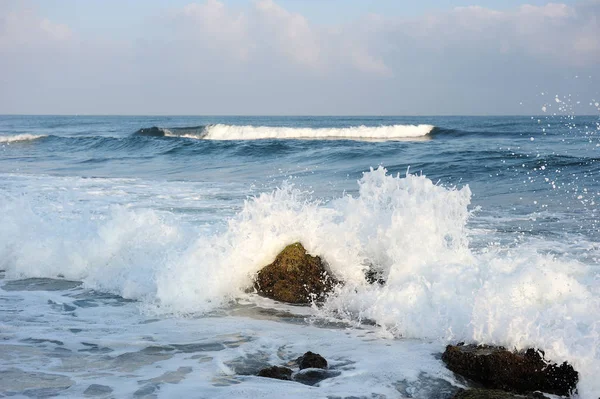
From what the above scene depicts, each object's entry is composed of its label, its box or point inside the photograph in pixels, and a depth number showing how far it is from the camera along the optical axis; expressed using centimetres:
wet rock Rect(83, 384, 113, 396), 385
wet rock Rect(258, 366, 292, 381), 407
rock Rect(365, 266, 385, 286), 631
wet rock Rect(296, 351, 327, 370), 425
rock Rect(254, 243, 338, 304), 614
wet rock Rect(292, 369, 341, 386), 405
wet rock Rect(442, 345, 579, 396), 402
